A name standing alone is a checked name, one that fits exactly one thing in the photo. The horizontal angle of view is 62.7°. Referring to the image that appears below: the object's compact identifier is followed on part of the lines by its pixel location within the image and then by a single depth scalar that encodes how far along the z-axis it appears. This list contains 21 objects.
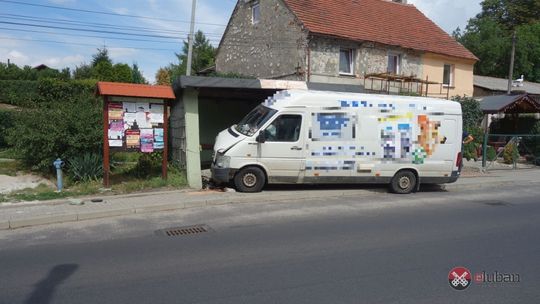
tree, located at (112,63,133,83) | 36.90
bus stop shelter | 10.84
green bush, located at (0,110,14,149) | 16.56
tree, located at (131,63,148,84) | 44.19
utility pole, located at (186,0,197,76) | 24.00
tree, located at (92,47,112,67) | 45.78
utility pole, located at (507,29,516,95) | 30.27
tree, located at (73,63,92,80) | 42.27
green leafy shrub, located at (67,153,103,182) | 10.88
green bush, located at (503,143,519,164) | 18.17
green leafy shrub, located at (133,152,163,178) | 11.99
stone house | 21.08
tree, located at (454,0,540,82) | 46.03
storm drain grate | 7.06
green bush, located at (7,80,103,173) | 10.87
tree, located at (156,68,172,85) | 47.84
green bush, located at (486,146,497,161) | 18.28
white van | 10.29
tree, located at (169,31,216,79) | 47.13
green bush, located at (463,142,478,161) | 18.41
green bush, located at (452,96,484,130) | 20.17
